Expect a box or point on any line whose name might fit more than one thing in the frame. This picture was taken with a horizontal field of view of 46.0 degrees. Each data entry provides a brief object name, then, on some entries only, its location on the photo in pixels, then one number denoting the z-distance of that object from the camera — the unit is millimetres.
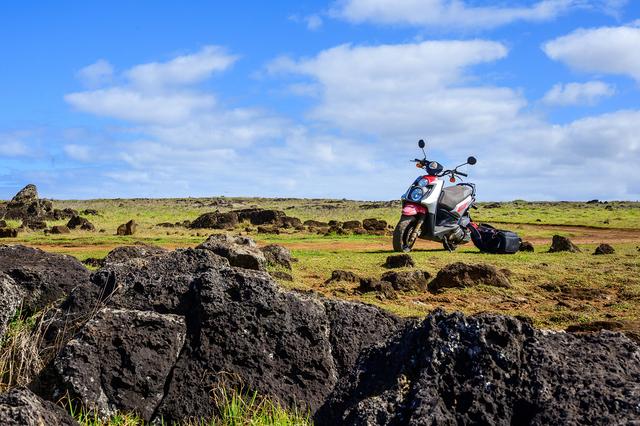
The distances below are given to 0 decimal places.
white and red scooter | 19016
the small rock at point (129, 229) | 27858
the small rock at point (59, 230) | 28078
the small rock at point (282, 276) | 13406
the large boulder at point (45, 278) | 7754
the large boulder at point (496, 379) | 3236
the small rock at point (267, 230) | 29406
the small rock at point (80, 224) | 30408
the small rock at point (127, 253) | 12427
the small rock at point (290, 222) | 32594
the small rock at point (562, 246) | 19469
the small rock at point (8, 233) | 26203
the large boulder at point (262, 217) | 34862
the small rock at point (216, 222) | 32531
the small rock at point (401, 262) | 15570
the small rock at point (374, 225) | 29703
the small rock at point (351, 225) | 29391
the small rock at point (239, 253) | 12570
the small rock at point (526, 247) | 20467
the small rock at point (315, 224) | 32762
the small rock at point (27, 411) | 3678
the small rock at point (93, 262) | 14449
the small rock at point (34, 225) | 29625
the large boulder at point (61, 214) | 37547
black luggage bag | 19344
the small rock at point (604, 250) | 18844
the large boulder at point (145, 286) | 5805
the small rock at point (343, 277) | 13405
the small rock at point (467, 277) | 12797
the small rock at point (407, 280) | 12539
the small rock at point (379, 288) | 11868
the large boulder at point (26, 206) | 36219
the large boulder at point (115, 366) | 5074
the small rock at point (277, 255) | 14984
